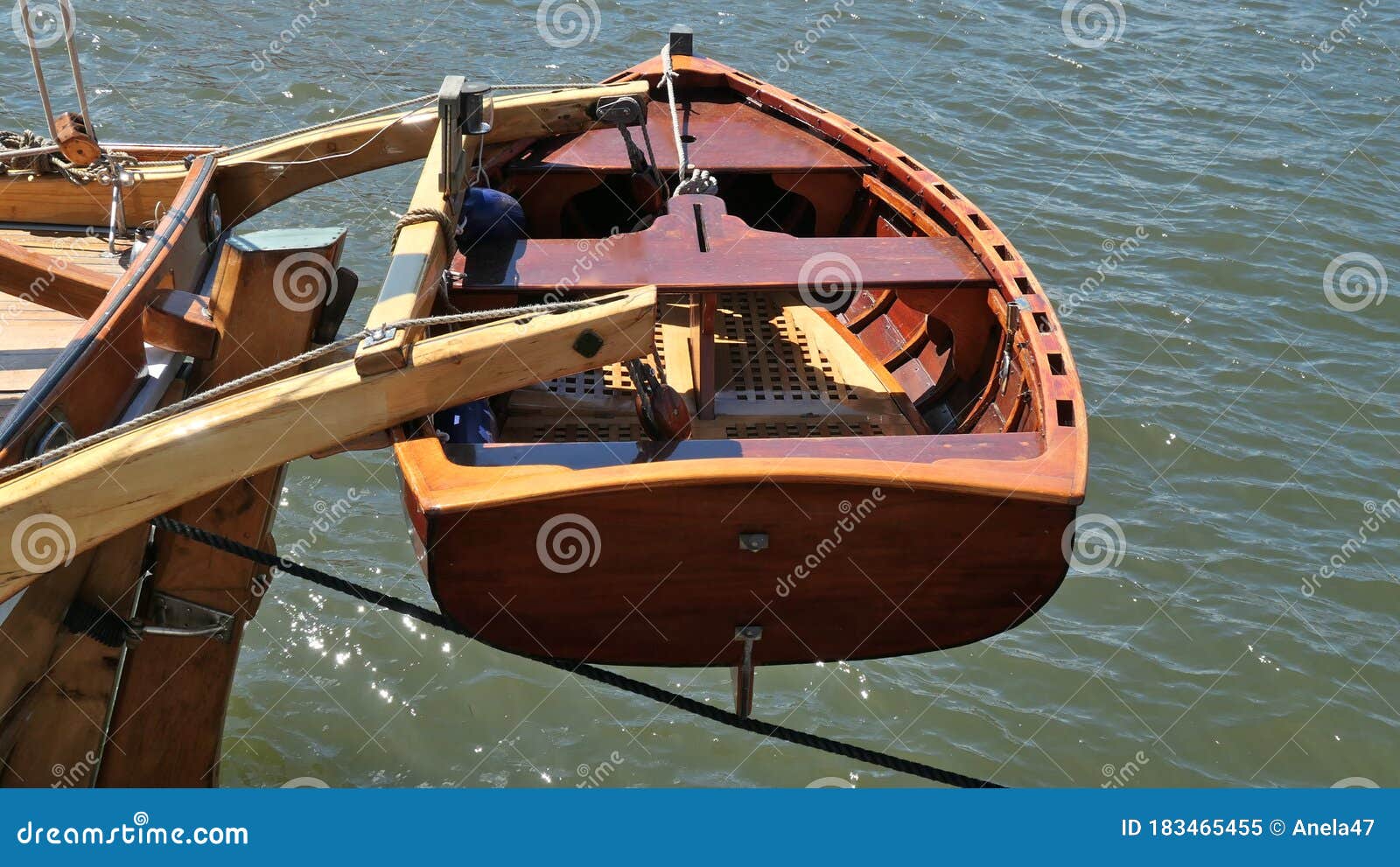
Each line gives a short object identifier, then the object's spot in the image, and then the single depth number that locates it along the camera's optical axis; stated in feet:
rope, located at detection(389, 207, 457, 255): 13.12
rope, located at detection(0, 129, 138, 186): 15.05
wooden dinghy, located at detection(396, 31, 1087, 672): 11.27
